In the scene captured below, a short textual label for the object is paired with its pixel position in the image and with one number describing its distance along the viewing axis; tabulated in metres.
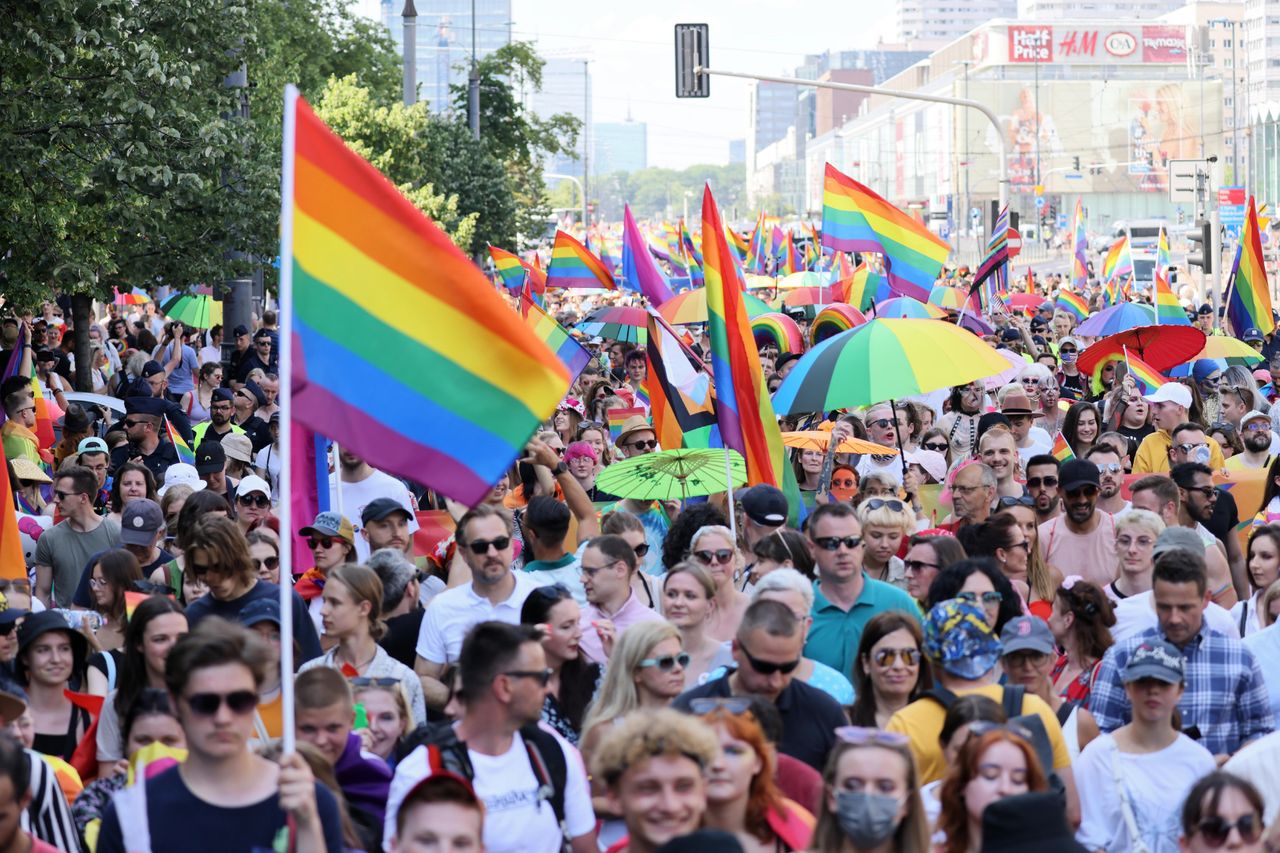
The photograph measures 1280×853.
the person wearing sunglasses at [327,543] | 17.08
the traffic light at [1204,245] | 52.37
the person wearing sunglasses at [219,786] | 9.17
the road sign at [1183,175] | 52.69
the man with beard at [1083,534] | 18.44
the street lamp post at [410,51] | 69.75
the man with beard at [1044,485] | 20.06
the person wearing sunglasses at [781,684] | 11.73
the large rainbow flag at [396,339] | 10.45
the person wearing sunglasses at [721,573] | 14.95
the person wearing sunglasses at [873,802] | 9.42
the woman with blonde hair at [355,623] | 13.95
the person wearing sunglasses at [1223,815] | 9.98
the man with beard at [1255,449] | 23.42
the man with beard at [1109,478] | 20.08
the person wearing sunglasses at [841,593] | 14.63
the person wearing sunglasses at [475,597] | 14.75
